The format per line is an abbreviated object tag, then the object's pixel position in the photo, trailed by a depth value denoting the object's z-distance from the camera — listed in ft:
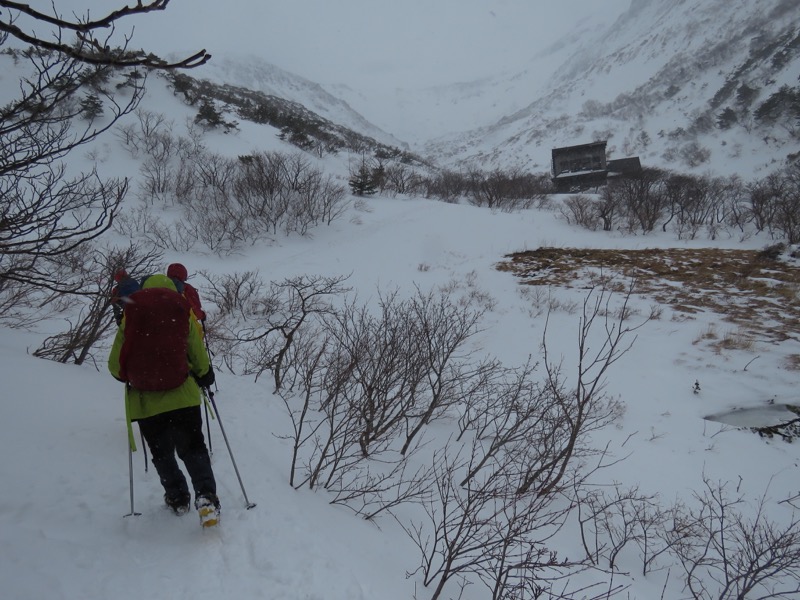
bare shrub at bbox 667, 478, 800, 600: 13.91
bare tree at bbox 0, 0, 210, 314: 3.68
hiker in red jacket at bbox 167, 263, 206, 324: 11.32
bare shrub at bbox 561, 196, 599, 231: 78.89
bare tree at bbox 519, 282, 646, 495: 14.03
